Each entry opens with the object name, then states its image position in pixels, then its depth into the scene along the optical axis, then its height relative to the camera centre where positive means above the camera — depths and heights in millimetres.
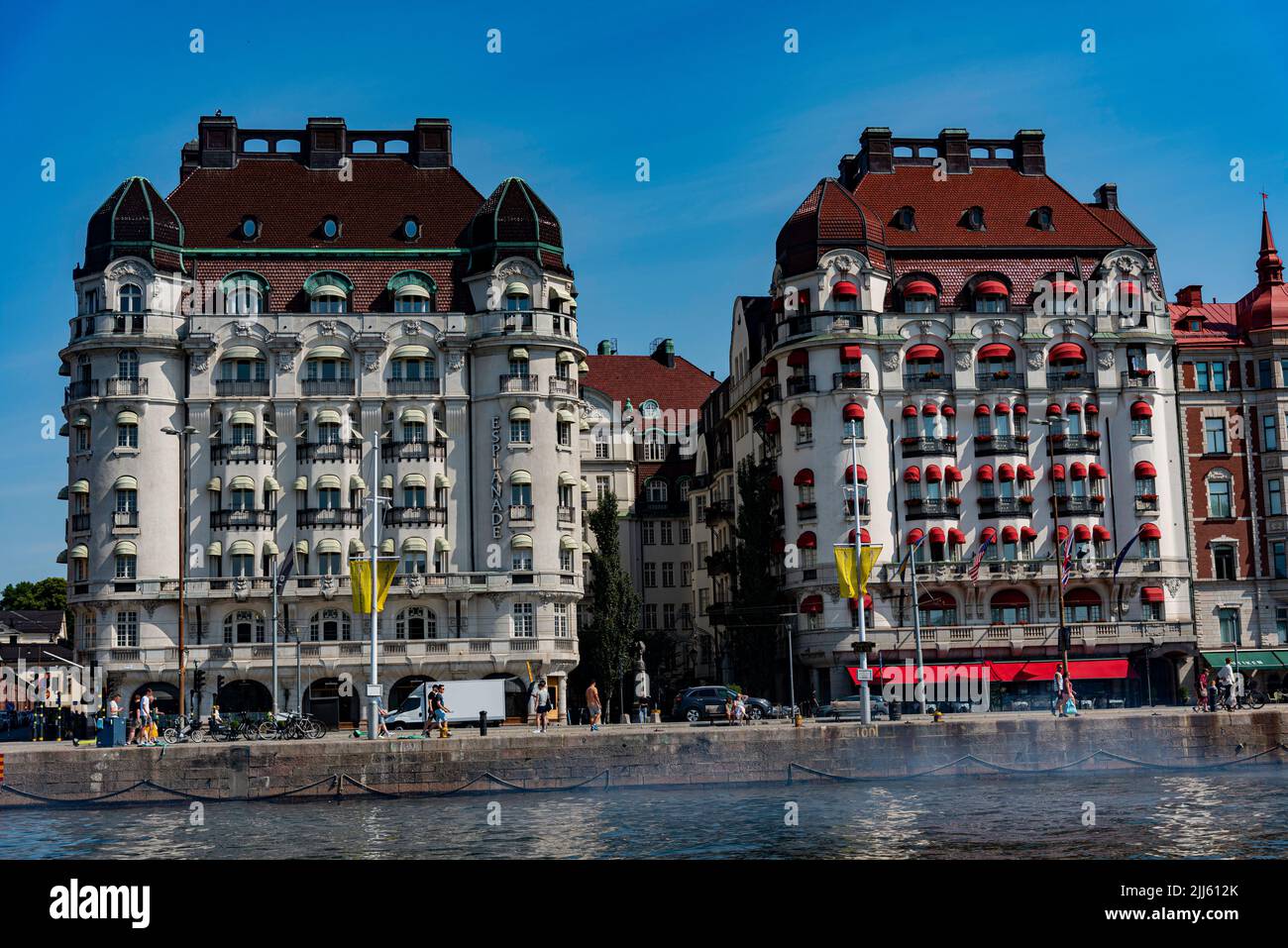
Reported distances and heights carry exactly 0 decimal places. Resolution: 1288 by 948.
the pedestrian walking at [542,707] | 65912 -3116
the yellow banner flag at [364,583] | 65625 +2828
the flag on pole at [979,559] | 85062 +4066
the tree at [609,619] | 97375 +1201
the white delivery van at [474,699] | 77750 -3125
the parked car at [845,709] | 76438 -4252
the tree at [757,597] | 95688 +2297
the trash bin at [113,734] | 61938 -3441
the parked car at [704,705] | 78750 -3916
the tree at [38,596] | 180875 +7543
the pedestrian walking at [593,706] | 67675 -3215
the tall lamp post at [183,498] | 85650 +9305
